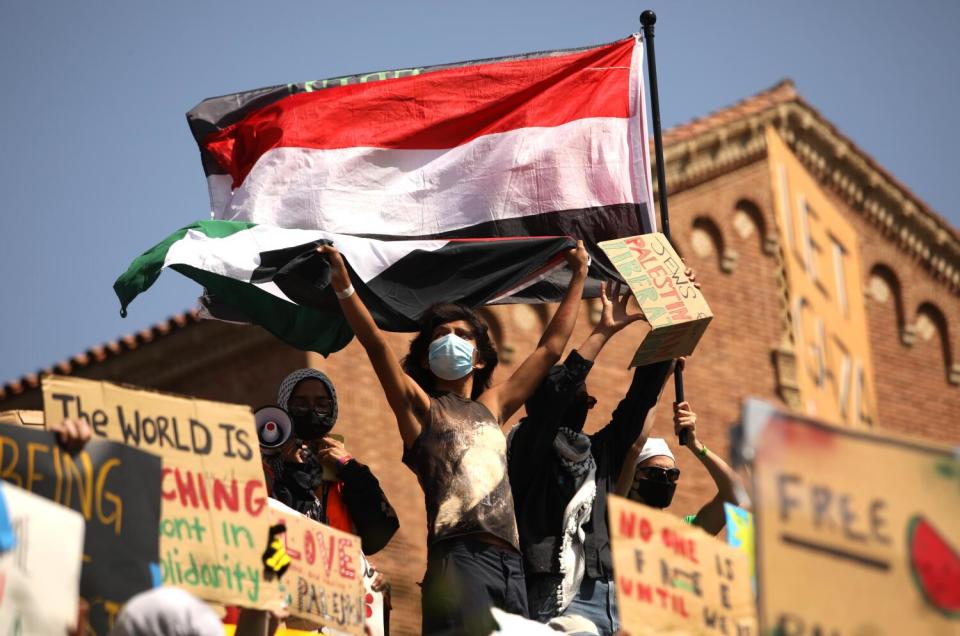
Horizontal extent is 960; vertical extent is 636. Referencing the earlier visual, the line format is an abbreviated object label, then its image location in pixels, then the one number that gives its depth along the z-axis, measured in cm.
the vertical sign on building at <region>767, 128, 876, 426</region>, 2119
